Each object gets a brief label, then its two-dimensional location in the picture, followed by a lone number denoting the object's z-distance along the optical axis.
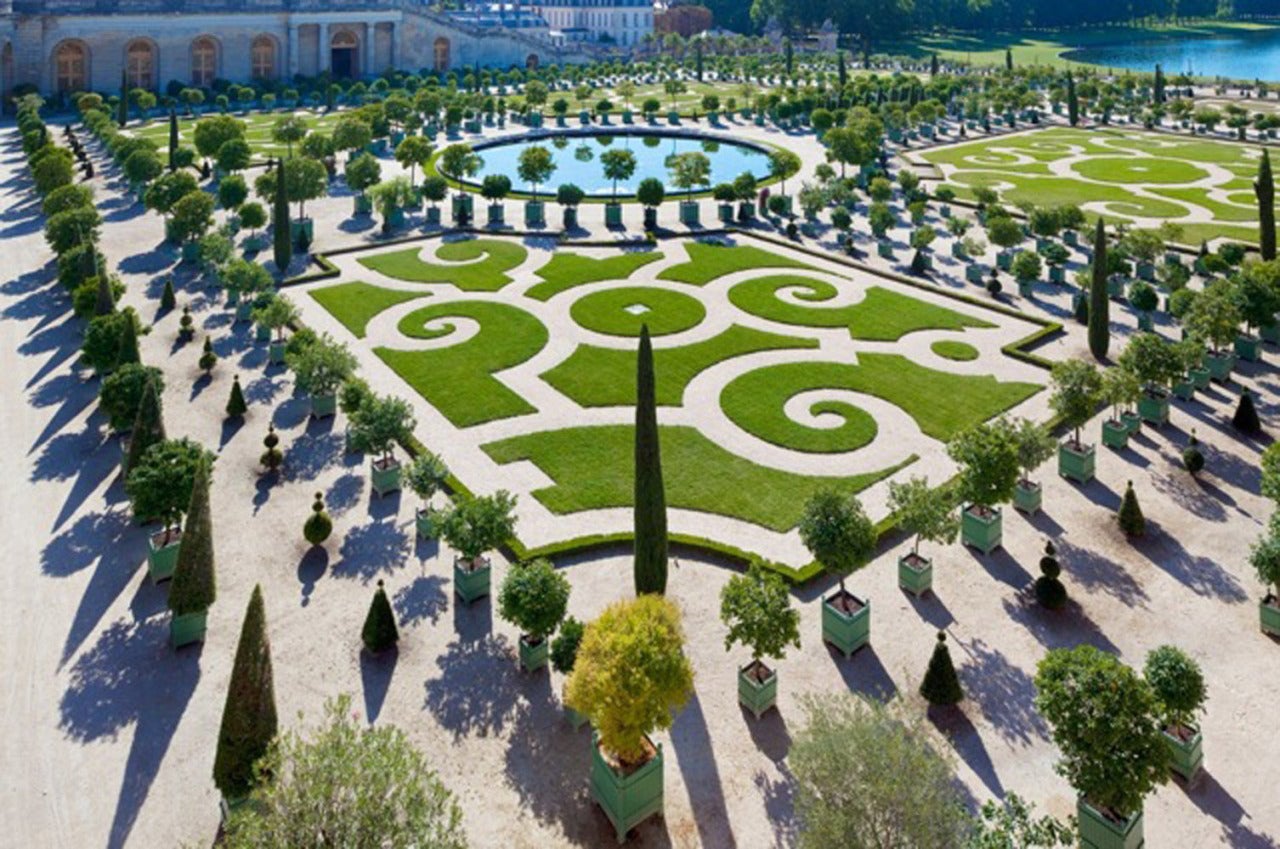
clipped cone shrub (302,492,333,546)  27.11
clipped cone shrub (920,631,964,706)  20.83
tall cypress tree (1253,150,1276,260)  47.94
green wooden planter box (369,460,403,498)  30.27
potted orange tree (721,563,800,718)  20.55
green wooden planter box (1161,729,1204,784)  18.73
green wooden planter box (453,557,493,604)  24.92
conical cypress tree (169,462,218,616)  22.36
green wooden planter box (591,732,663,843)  17.69
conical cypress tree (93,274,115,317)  38.72
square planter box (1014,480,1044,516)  28.86
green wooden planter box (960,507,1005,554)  26.88
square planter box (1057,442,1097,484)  30.30
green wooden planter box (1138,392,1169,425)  34.03
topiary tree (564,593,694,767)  17.38
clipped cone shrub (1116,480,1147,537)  27.30
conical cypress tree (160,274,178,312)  46.38
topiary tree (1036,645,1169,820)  16.03
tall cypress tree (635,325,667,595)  22.20
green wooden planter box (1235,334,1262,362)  39.81
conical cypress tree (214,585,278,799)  17.48
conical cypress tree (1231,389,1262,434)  33.34
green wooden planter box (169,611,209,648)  23.00
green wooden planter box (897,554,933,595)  25.02
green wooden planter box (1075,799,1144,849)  16.67
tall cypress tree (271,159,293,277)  51.38
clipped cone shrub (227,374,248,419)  35.31
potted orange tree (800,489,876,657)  22.95
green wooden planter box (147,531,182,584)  25.70
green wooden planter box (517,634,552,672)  22.19
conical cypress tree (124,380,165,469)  28.03
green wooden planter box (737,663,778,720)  20.86
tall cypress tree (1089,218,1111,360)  39.56
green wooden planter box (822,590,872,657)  22.77
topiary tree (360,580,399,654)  22.84
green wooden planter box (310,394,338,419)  35.56
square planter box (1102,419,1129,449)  32.31
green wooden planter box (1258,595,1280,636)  23.02
